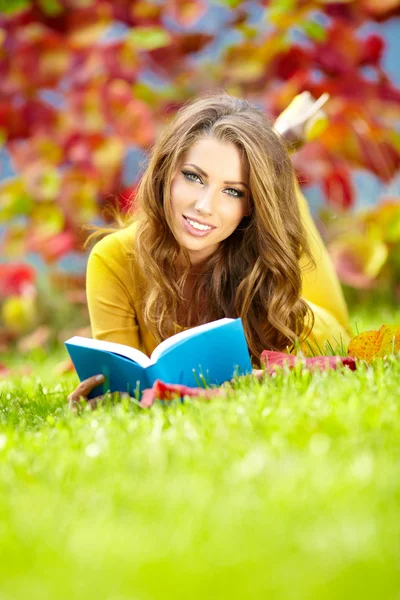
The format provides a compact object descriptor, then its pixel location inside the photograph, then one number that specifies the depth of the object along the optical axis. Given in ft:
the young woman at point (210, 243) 17.48
